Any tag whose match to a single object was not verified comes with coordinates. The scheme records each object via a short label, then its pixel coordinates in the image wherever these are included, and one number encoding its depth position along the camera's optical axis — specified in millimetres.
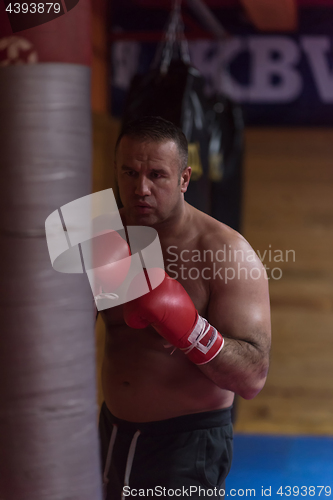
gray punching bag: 1805
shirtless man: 2699
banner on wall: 8305
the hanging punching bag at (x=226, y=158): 7012
